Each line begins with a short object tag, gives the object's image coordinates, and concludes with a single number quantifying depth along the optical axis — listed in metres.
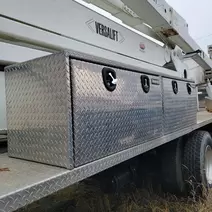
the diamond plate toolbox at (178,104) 1.95
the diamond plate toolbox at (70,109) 1.05
